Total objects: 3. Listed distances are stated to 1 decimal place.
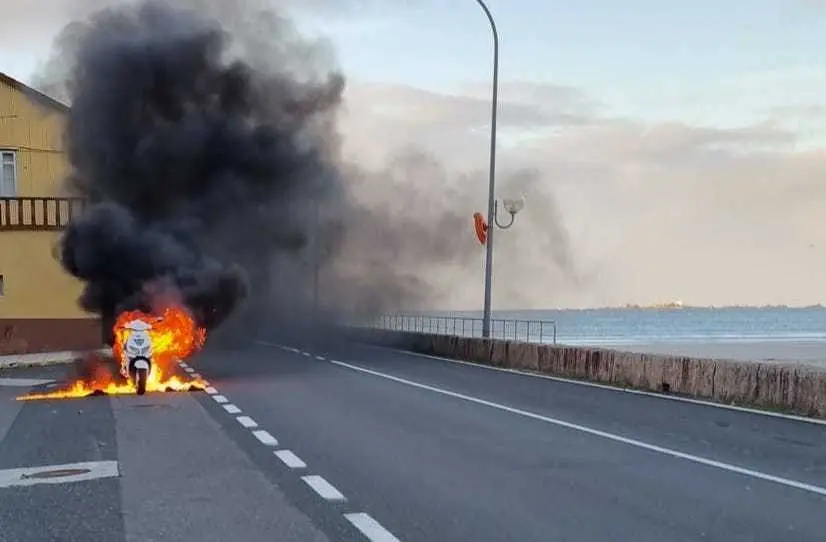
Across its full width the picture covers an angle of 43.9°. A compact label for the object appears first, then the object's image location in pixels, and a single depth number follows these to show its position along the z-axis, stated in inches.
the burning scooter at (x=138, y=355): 686.5
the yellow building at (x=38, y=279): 1267.2
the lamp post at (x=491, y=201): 1049.5
